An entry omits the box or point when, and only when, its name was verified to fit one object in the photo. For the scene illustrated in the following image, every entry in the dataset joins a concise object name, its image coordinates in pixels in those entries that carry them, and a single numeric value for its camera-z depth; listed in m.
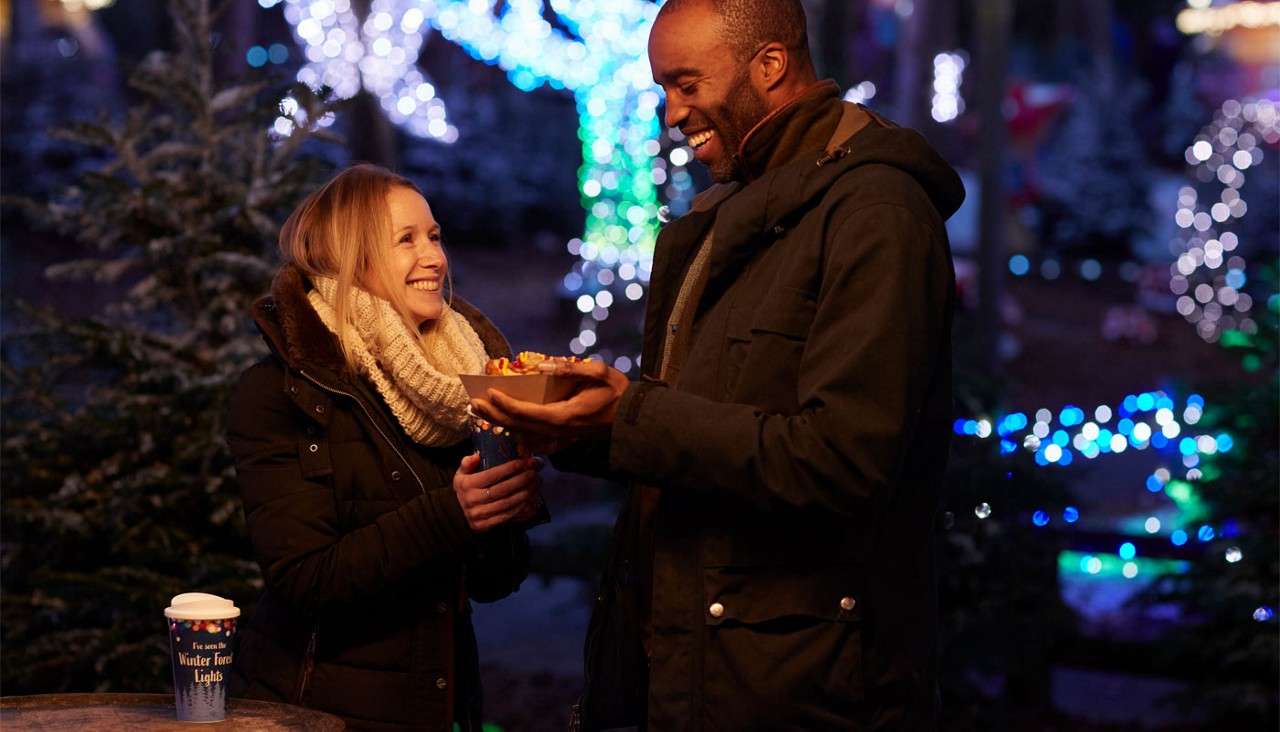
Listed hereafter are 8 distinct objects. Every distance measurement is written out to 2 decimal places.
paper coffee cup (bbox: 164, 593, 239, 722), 2.91
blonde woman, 3.36
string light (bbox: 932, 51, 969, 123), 26.11
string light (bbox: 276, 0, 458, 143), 10.80
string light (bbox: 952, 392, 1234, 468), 6.65
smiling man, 2.80
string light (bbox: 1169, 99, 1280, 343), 18.86
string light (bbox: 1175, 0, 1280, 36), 29.80
